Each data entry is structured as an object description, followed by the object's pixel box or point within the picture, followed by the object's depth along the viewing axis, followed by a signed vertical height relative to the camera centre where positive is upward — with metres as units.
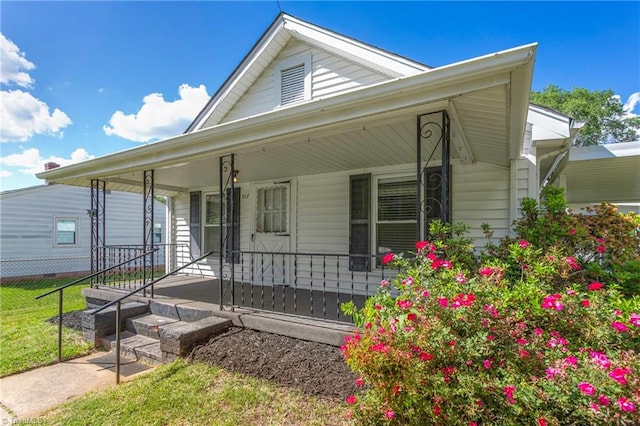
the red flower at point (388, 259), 2.61 -0.39
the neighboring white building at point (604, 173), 5.03 +0.78
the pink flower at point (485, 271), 2.33 -0.44
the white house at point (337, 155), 2.71 +0.82
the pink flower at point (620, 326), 1.99 -0.73
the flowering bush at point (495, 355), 1.71 -0.87
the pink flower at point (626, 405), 1.53 -0.94
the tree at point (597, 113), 25.33 +8.09
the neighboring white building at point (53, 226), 11.71 -0.59
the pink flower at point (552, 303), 2.08 -0.61
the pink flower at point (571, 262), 2.57 -0.41
